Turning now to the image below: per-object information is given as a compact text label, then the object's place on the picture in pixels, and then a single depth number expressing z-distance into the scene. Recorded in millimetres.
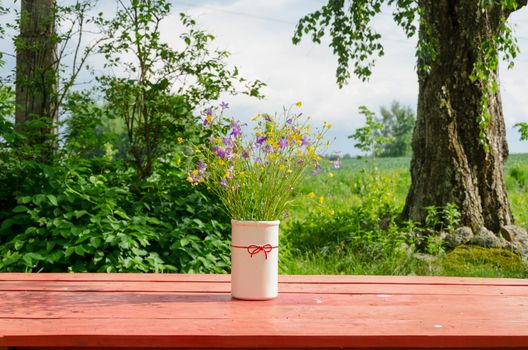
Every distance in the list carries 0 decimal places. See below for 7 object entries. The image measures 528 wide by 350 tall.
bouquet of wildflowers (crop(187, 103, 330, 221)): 2500
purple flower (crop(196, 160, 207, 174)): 2552
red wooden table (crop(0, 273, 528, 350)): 1923
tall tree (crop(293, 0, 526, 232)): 5945
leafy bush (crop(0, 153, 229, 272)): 4094
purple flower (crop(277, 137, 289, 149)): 2521
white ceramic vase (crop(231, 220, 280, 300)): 2426
